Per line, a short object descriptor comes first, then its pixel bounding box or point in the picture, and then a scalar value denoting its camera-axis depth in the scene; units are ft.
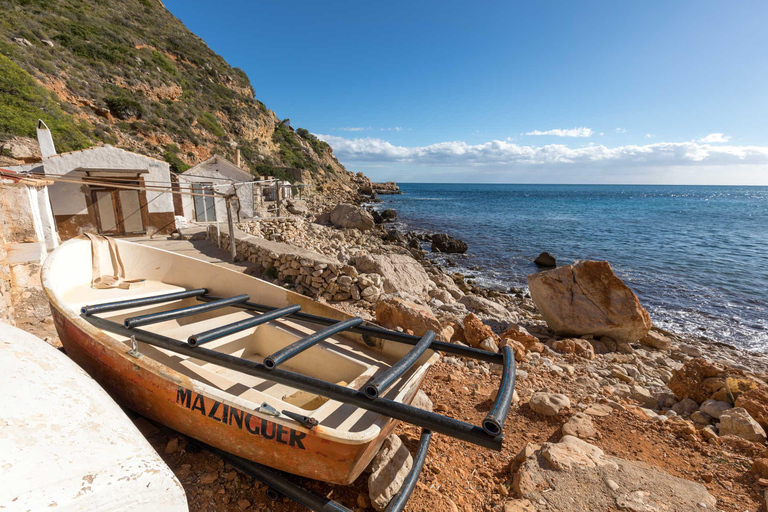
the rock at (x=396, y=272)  29.01
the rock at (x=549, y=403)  12.00
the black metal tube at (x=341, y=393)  6.03
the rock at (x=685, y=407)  13.92
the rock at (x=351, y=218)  73.61
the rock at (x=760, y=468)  8.91
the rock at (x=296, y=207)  79.95
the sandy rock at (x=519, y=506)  7.73
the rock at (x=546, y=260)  57.21
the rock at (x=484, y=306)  30.56
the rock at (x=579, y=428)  10.65
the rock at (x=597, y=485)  7.87
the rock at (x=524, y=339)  19.20
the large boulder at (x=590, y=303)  24.00
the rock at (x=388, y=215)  111.58
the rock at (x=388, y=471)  7.69
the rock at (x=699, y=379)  14.51
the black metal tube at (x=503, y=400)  5.90
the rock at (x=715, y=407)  12.84
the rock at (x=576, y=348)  20.22
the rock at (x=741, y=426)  11.05
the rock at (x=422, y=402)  11.35
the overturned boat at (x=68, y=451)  5.36
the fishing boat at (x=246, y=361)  7.22
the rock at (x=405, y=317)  17.90
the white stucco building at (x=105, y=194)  38.60
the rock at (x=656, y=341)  25.34
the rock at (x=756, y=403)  11.92
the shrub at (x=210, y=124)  108.06
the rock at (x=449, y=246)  66.44
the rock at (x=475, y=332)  18.10
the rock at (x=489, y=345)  17.40
